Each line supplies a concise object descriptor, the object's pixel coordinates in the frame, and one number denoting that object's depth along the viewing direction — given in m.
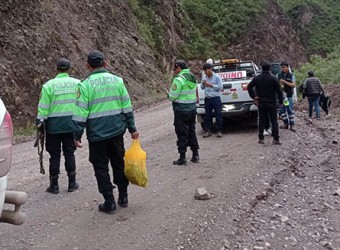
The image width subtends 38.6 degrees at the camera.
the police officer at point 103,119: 6.13
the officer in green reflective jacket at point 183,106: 8.97
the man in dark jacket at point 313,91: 16.38
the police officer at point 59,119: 7.32
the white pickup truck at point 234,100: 12.76
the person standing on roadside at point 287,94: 12.88
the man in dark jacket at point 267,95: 10.73
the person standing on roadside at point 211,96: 11.76
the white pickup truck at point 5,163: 3.53
